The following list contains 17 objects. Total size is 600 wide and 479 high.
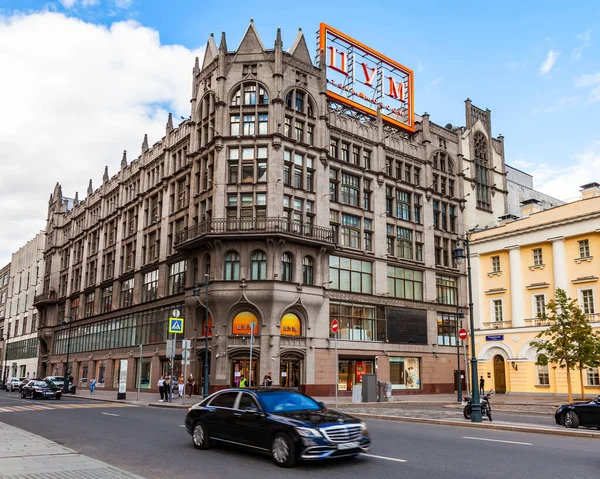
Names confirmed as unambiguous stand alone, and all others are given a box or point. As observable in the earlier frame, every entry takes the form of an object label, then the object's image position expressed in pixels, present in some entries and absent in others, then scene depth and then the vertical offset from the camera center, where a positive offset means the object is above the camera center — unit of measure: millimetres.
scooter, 20797 -2023
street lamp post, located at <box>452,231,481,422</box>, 19938 -1683
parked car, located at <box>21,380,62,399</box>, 40188 -2824
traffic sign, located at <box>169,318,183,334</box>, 33750 +1532
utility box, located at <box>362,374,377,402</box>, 34656 -2136
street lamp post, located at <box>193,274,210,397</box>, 33412 -1508
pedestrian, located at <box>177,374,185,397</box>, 36747 -2063
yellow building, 43656 +5861
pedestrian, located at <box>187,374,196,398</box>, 39856 -2366
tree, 31250 +617
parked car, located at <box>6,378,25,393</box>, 58556 -3538
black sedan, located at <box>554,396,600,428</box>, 17859 -1901
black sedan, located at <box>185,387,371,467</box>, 10445 -1452
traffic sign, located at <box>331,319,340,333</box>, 29859 +1371
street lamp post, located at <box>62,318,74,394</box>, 48016 -3093
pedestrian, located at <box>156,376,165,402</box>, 35188 -2338
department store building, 40312 +10208
